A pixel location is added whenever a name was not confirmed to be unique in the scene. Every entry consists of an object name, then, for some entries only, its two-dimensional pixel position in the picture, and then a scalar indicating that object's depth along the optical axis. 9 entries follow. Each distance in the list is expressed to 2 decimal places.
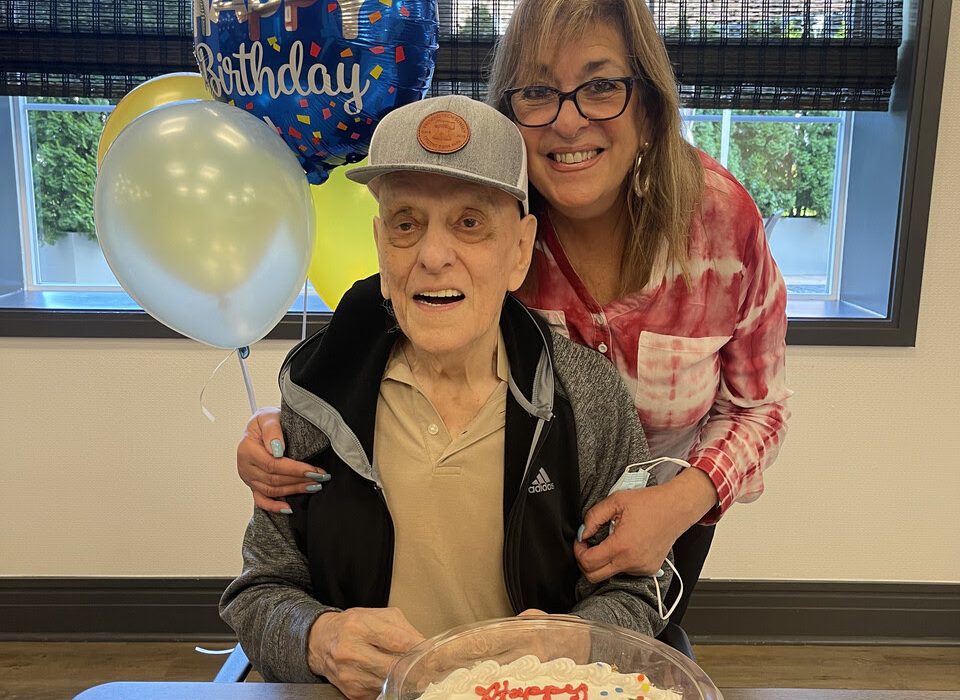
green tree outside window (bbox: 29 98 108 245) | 2.86
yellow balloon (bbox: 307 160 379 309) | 1.67
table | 0.97
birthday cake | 0.91
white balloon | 1.32
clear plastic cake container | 0.90
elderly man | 1.19
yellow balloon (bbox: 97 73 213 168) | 1.69
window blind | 2.46
